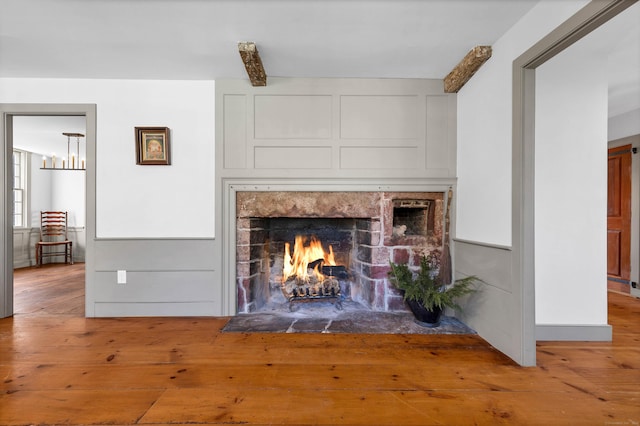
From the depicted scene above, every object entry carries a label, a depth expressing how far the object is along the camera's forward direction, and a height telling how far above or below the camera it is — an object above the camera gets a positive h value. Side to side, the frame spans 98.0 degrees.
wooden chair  5.58 -0.44
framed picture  2.62 +0.62
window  5.40 +0.45
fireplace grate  2.82 -0.79
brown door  3.55 -0.06
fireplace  2.73 -0.23
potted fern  2.32 -0.67
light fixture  4.20 +1.15
